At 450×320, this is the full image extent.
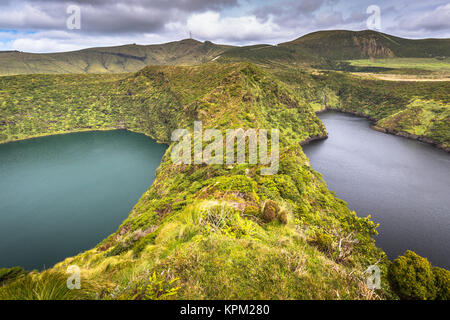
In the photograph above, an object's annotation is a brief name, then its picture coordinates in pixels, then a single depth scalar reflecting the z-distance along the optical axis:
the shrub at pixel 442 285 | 9.48
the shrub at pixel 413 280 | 9.27
